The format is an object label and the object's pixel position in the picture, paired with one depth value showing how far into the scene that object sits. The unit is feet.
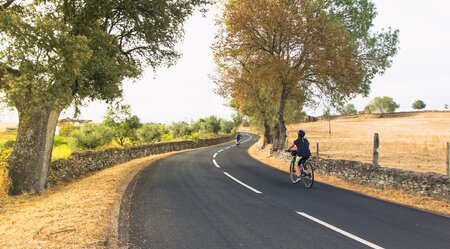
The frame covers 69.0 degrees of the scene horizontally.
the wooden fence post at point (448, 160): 34.43
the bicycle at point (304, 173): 38.90
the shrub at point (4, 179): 39.06
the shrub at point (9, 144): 71.18
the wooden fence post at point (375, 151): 43.68
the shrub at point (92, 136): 78.69
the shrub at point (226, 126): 235.48
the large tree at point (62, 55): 31.35
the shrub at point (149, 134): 111.20
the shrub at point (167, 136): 146.00
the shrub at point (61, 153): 52.84
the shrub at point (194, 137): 138.51
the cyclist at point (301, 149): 39.28
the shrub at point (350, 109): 514.19
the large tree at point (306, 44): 69.82
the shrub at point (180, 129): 178.69
